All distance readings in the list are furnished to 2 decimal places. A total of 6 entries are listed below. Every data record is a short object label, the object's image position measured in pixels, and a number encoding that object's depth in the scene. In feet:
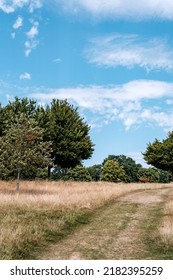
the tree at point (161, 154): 211.20
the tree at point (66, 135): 173.68
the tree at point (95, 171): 504.10
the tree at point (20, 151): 104.42
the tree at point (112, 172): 388.45
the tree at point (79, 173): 375.66
